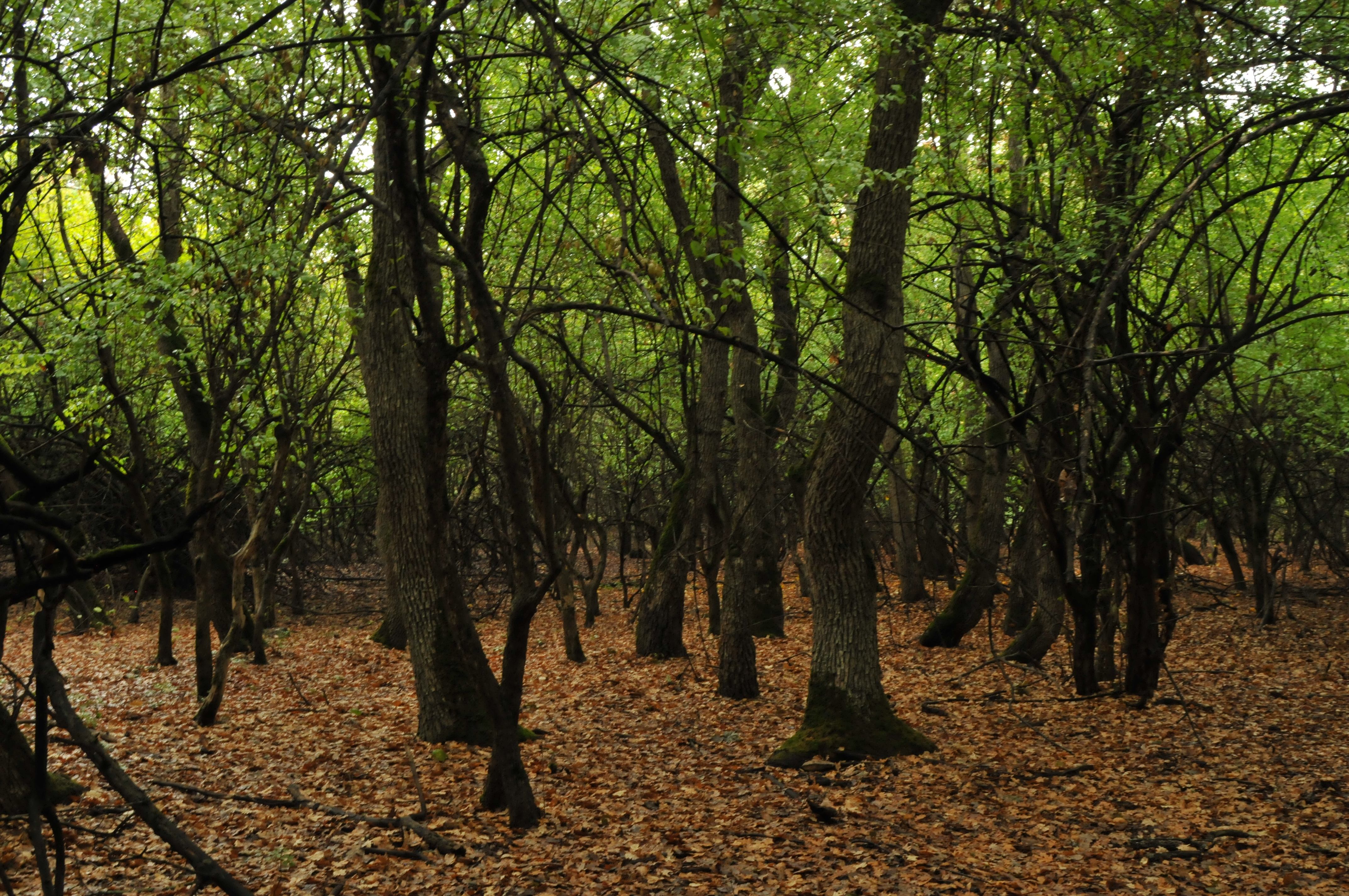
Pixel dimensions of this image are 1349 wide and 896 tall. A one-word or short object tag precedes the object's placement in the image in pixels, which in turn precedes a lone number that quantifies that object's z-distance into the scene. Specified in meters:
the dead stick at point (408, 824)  5.84
